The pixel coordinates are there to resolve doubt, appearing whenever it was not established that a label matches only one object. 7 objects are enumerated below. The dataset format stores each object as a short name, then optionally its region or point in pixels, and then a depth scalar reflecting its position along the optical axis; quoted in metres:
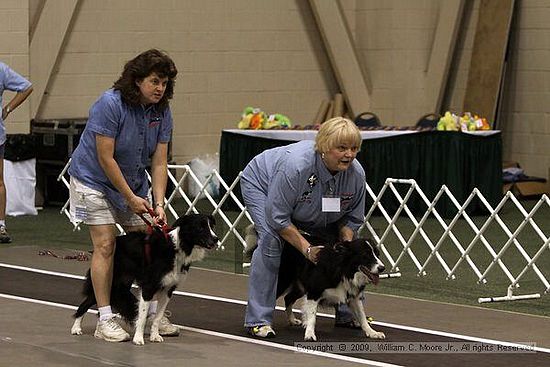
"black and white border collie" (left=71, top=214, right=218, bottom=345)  11.17
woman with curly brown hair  11.23
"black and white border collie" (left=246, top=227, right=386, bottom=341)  11.23
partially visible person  18.92
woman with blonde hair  11.37
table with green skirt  22.31
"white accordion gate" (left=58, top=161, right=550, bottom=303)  15.34
